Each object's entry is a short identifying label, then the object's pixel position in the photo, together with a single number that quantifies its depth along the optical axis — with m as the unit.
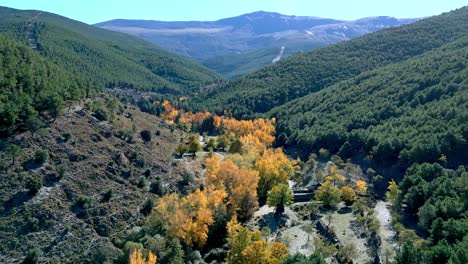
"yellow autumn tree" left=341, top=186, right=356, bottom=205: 95.12
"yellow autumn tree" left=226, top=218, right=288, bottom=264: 63.34
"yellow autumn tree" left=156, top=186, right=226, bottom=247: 74.50
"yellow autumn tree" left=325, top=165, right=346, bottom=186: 103.10
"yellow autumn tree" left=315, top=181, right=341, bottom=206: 92.44
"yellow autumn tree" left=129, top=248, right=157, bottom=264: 59.59
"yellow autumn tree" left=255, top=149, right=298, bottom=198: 101.69
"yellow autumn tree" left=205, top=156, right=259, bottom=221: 87.25
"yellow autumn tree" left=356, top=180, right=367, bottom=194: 100.81
